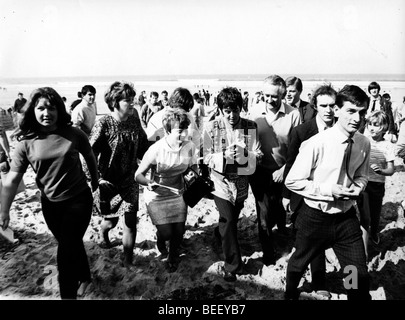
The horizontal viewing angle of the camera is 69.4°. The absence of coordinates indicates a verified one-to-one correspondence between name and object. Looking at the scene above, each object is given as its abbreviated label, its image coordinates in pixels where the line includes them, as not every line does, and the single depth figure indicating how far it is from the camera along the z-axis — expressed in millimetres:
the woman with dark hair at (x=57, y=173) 2197
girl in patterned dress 2740
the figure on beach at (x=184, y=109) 2990
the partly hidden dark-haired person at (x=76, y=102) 5957
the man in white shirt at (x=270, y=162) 3049
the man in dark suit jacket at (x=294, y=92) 3732
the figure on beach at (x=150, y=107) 7988
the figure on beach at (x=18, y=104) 5501
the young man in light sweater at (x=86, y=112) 4359
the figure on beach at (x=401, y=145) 3070
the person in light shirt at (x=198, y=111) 6887
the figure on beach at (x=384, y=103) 5578
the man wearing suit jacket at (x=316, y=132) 2670
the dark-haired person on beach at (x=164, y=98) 8780
